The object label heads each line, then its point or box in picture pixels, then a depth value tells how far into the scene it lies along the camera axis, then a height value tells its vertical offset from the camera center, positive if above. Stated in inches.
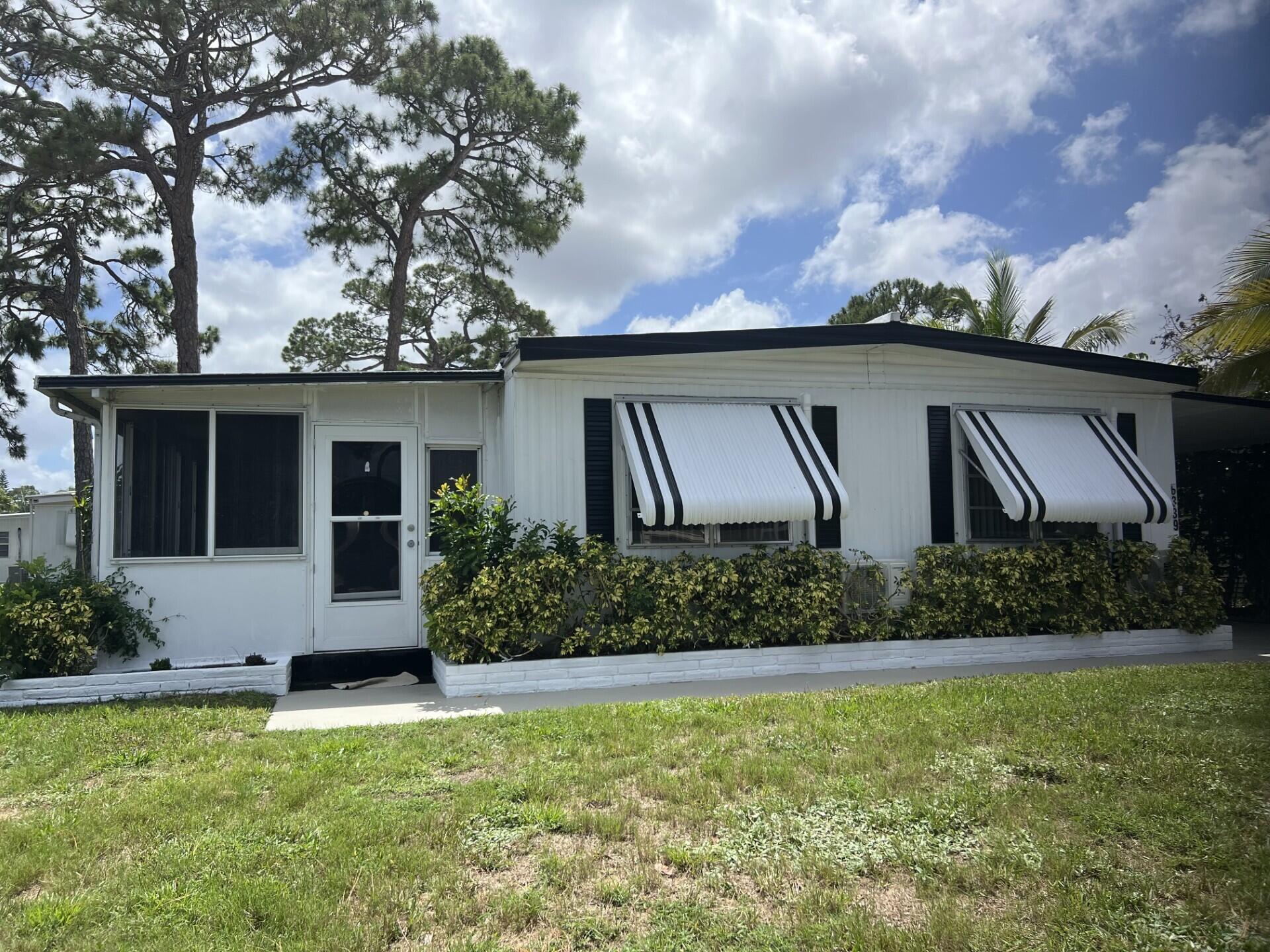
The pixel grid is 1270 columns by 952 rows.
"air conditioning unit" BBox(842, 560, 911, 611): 318.0 -27.1
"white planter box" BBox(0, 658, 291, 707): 257.6 -49.7
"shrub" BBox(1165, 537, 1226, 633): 341.1 -33.8
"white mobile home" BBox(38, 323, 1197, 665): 297.0 +20.9
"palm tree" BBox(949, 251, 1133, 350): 576.7 +138.3
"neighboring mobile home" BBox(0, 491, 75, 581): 489.4 +1.2
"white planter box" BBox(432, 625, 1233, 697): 275.3 -51.9
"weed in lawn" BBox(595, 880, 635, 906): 127.2 -56.9
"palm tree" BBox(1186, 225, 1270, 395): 332.8 +76.7
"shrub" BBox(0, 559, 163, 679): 258.4 -29.9
